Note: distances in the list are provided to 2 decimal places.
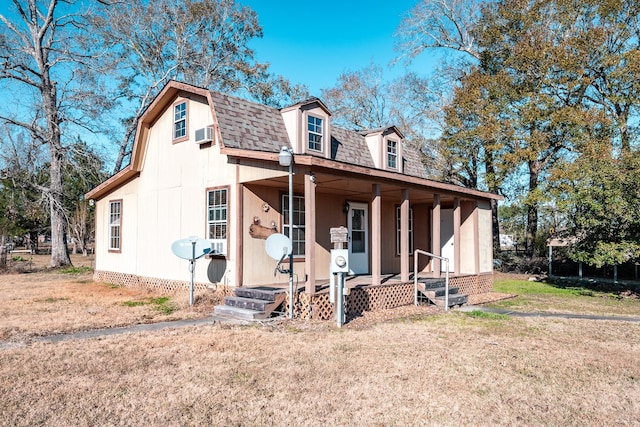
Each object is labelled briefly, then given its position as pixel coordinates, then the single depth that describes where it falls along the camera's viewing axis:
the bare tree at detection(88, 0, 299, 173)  25.67
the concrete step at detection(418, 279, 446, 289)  10.76
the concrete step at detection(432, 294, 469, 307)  10.53
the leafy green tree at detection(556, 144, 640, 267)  12.11
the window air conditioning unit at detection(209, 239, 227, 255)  10.04
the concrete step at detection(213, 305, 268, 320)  8.38
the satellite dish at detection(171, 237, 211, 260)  9.91
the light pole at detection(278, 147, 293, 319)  8.01
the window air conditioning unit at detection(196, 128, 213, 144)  10.47
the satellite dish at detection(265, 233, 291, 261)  8.43
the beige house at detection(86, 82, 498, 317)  9.67
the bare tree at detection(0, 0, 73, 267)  20.81
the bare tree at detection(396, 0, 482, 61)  22.41
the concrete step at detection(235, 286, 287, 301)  8.71
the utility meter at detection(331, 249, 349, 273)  7.82
